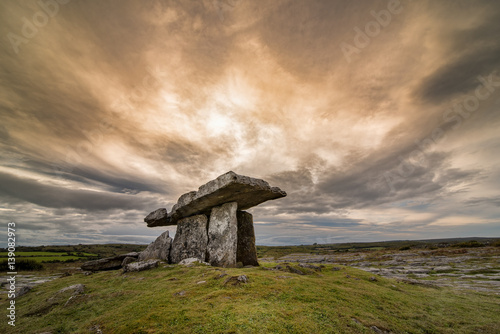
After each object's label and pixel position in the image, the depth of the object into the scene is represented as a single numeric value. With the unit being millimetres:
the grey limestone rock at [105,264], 19078
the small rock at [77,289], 11122
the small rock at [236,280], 9766
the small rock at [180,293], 8886
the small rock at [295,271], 14826
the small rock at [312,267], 17350
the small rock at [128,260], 19612
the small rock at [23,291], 13178
